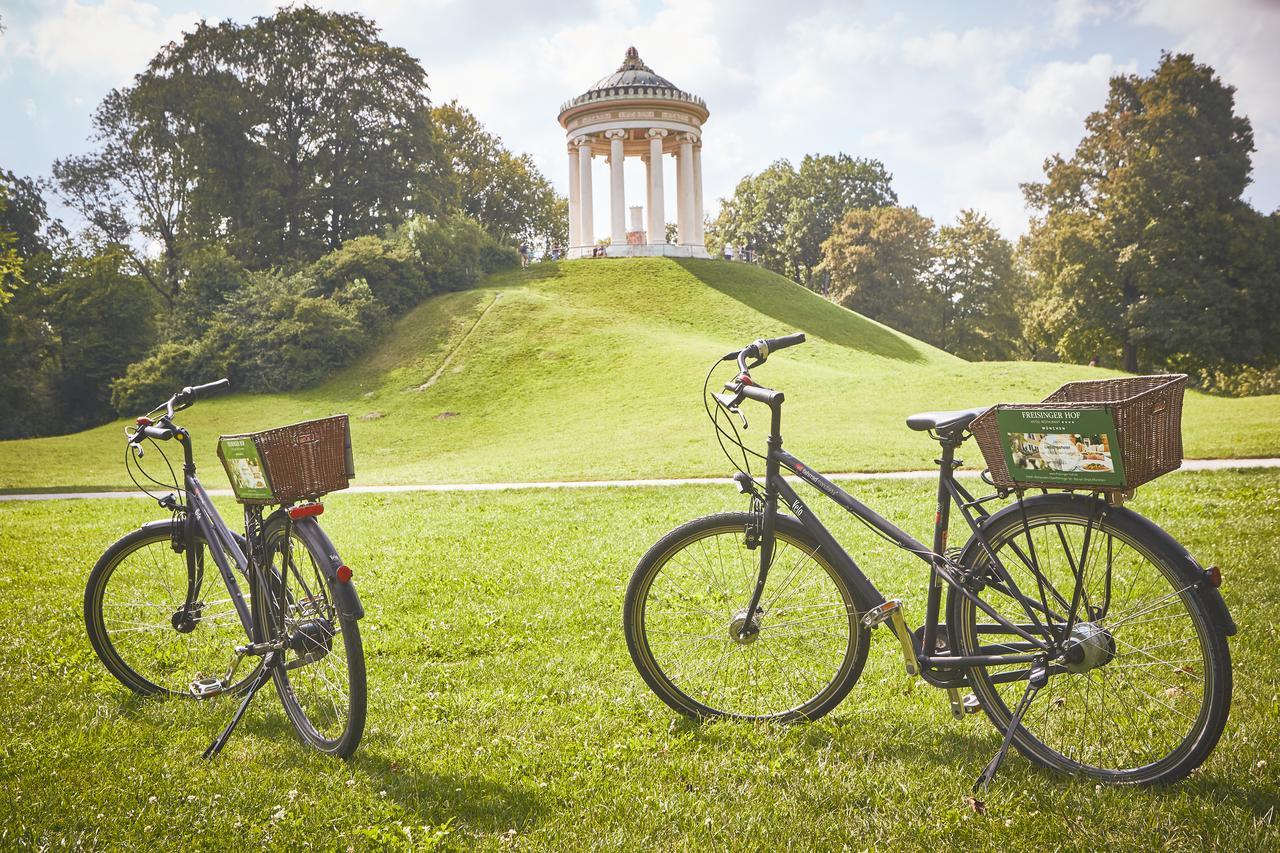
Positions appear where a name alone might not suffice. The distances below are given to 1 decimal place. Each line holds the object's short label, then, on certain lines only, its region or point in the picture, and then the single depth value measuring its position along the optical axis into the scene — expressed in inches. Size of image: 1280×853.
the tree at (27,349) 1291.8
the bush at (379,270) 1499.8
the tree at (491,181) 2306.8
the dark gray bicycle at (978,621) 135.8
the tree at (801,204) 2516.0
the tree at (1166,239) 1389.0
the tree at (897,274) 2095.2
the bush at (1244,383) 1697.8
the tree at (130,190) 1702.8
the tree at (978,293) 2055.9
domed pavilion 1865.2
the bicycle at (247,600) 155.6
